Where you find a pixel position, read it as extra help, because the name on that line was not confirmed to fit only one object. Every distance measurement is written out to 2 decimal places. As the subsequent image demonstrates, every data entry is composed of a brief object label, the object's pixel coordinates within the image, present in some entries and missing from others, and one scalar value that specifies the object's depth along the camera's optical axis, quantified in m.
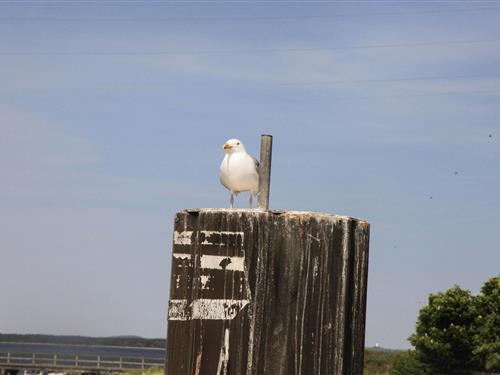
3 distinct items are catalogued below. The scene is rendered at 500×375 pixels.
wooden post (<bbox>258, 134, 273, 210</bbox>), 6.19
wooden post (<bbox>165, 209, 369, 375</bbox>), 5.76
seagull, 8.24
